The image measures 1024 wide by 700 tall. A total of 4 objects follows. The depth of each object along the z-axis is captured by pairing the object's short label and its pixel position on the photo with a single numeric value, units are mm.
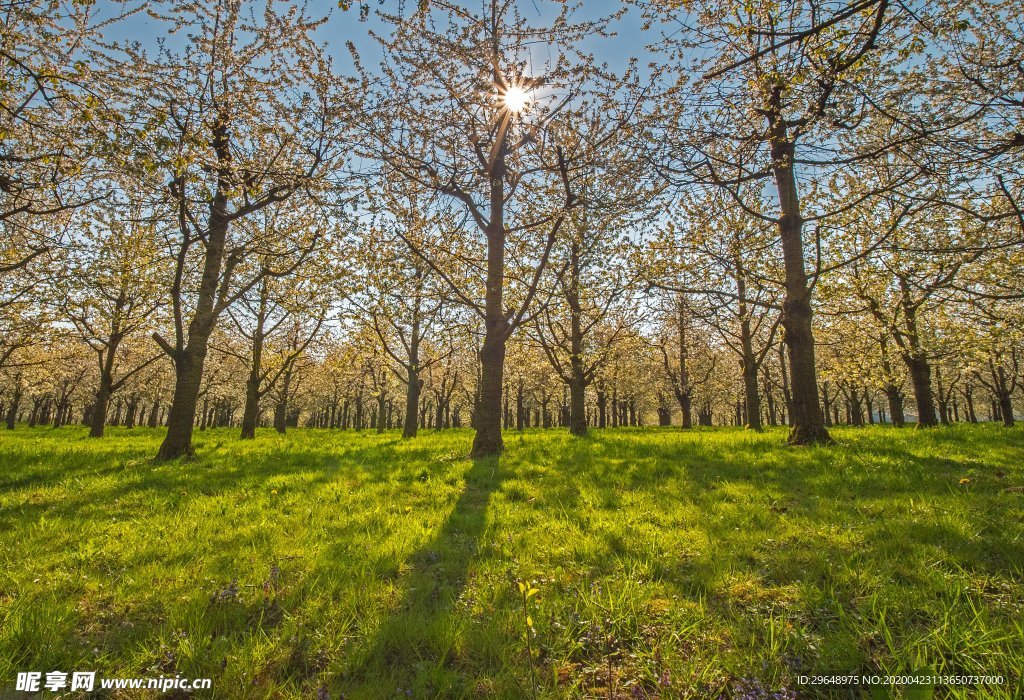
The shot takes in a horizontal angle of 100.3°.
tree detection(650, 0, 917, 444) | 4609
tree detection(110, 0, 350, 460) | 9859
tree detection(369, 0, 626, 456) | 10008
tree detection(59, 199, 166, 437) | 12258
